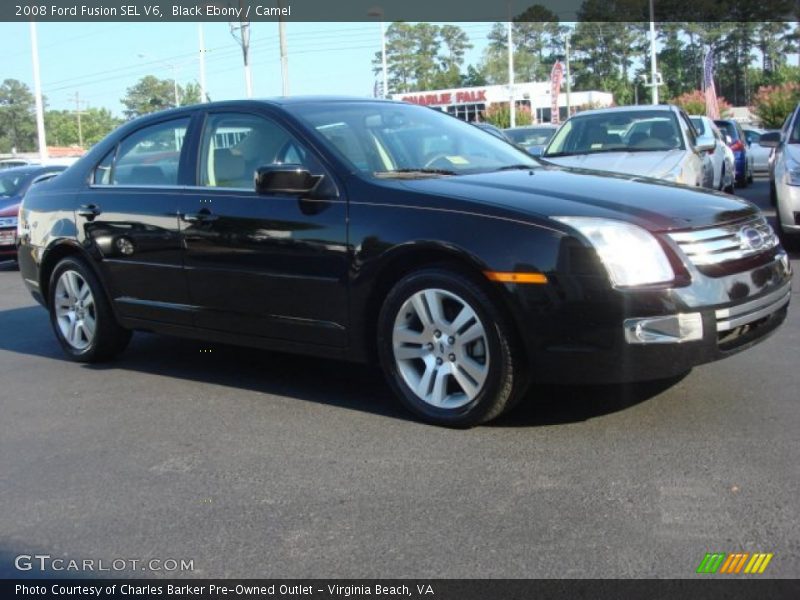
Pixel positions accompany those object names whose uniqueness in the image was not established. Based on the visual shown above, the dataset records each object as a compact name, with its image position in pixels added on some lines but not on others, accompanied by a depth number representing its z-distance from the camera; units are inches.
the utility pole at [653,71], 1636.4
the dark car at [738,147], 724.7
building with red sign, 2493.8
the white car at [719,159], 465.4
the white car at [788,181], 347.3
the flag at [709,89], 1299.2
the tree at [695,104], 1790.1
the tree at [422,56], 3393.2
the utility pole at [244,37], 1071.6
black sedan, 157.2
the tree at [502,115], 1988.2
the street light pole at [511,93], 1804.4
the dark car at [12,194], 499.2
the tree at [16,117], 3649.1
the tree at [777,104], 1276.5
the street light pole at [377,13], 1347.2
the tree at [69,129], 4546.5
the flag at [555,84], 1728.6
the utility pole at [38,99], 1246.3
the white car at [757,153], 928.9
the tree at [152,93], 3555.6
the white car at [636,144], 361.1
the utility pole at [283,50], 1116.5
